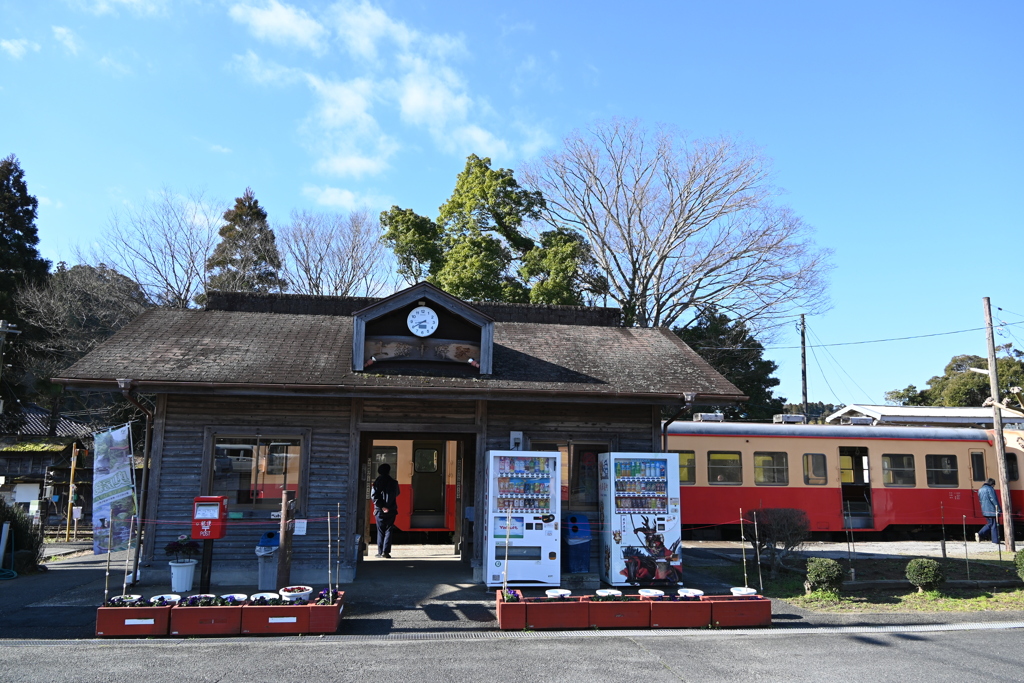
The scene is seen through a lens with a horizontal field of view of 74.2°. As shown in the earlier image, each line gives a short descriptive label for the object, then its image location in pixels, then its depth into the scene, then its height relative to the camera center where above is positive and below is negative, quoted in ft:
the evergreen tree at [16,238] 79.90 +26.66
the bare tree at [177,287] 84.28 +21.04
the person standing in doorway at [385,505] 43.88 -3.09
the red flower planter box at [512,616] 27.20 -6.30
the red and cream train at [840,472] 57.26 -1.32
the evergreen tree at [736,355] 90.55 +14.18
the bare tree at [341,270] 95.40 +26.17
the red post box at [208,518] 29.86 -2.65
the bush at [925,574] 34.04 -5.83
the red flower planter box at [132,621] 25.38 -6.09
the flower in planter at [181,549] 34.19 -4.57
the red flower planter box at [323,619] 26.21 -6.18
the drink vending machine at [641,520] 34.71 -3.18
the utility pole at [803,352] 106.42 +16.72
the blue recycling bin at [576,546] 35.65 -4.63
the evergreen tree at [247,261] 91.81 +27.79
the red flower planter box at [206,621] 25.68 -6.16
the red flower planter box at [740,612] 28.45 -6.44
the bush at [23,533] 39.42 -4.43
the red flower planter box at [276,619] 26.08 -6.16
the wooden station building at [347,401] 35.01 +3.05
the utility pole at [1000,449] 54.39 +0.70
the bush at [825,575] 33.68 -5.82
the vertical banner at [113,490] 31.78 -1.53
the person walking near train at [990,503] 54.95 -3.71
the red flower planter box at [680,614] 28.12 -6.45
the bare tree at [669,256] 84.07 +25.01
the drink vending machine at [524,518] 33.47 -2.99
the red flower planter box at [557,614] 27.40 -6.30
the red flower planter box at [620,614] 27.73 -6.37
